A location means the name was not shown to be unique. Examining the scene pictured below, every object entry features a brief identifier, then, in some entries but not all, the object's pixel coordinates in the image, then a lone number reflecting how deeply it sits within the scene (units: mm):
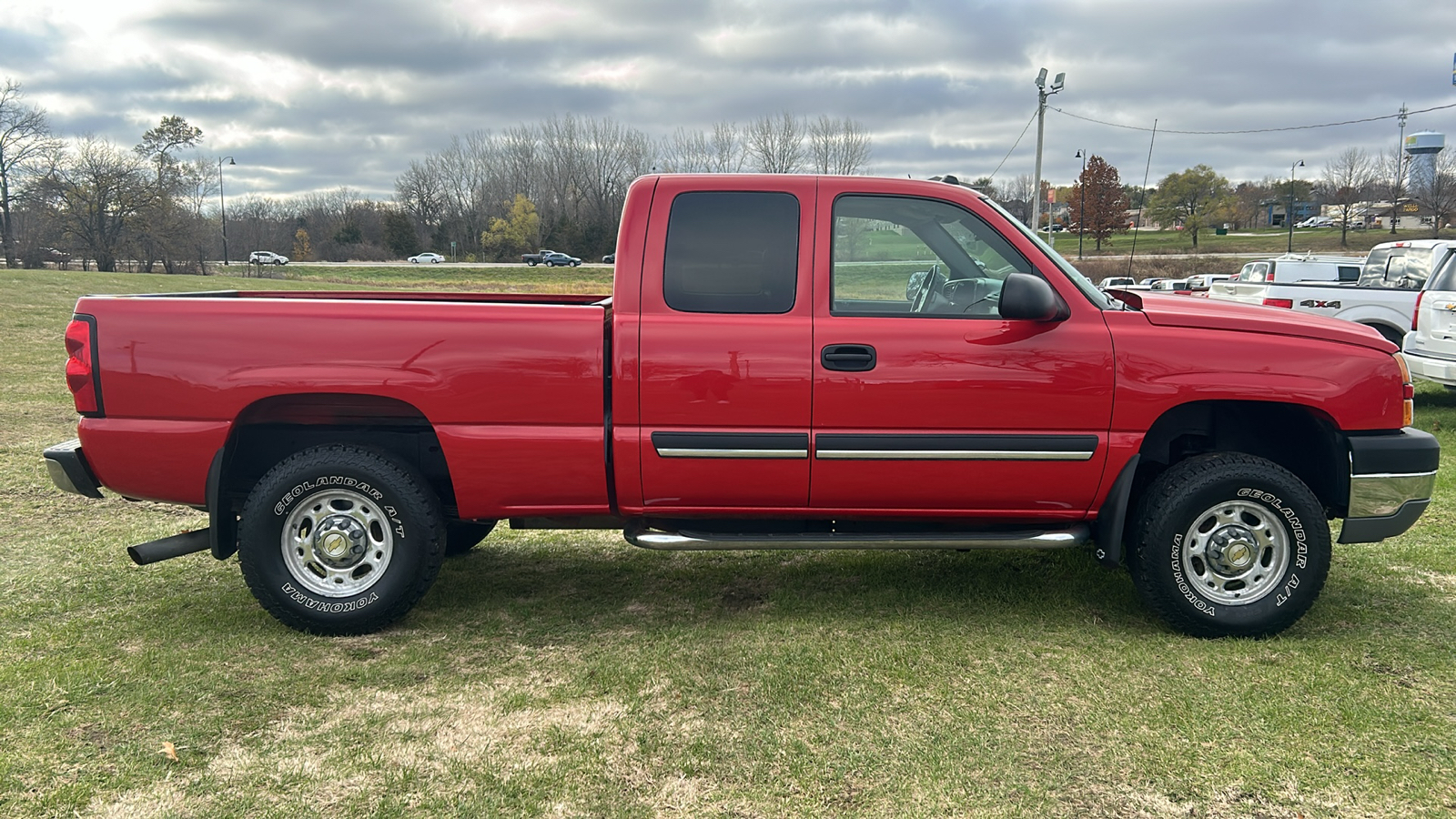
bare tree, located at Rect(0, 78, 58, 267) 47266
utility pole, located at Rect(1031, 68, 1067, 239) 31438
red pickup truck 3893
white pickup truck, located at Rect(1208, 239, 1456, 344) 11305
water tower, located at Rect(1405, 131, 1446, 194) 62322
